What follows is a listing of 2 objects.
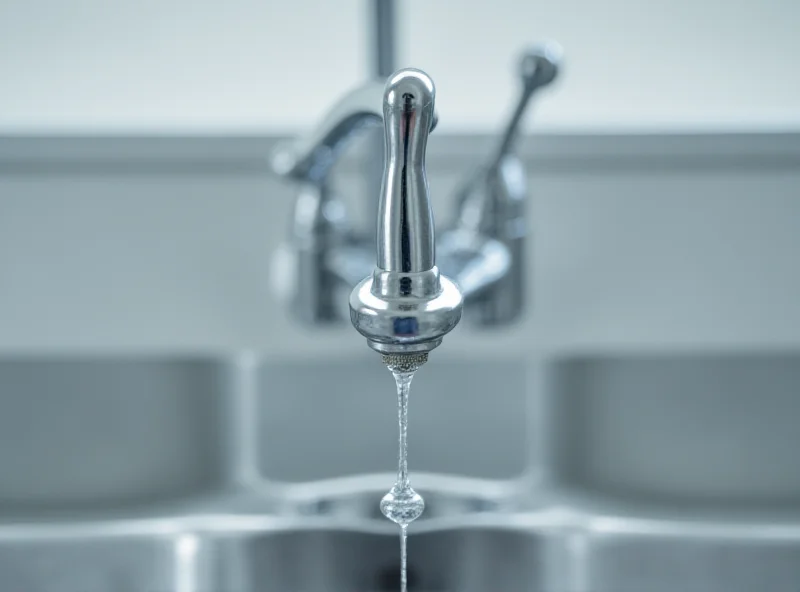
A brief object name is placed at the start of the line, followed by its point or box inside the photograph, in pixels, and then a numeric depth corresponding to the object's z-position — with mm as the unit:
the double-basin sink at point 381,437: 831
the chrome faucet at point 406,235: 606
